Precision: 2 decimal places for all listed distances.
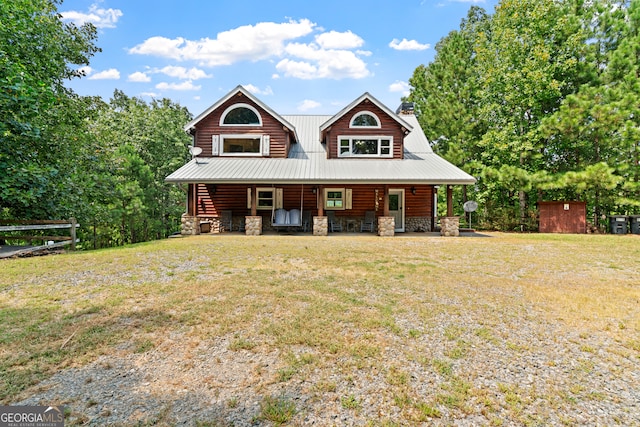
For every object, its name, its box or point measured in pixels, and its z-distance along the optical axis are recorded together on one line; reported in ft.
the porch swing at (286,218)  47.55
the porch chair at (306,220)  51.52
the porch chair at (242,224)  51.70
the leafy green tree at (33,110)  28.78
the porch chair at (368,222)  52.21
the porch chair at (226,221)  51.90
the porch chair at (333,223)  51.73
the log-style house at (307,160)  51.83
